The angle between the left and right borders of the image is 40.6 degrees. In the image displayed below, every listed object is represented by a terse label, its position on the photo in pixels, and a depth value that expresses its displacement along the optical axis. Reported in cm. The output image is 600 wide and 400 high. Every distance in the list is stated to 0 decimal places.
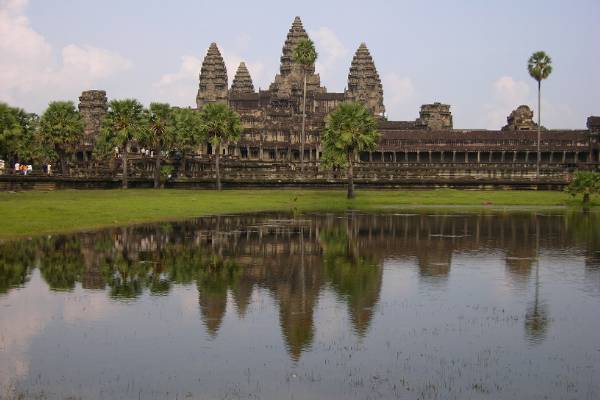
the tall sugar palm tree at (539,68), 10131
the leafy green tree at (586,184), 6250
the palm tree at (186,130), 9719
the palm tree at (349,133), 7150
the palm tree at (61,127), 9575
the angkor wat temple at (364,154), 9344
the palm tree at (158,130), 8894
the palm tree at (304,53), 9975
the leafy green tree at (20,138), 8888
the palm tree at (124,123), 8724
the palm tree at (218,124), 8906
